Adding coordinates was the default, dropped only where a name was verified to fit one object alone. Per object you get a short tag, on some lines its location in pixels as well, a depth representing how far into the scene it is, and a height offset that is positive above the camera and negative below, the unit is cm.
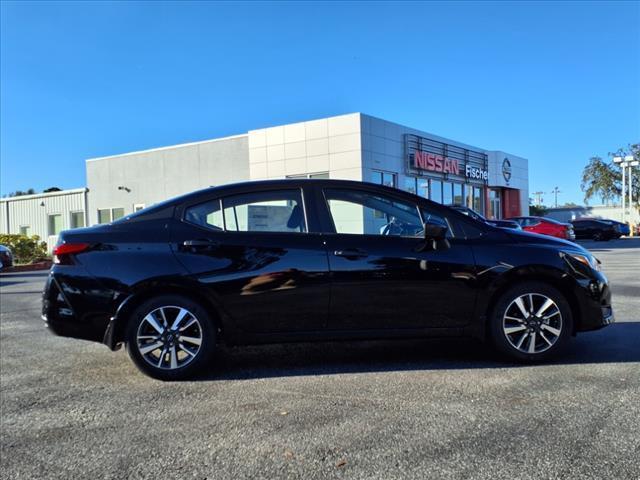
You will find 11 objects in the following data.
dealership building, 2212 +346
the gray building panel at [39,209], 3181 +230
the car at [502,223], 1538 +32
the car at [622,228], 3188 +8
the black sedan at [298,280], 424 -36
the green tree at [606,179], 5034 +520
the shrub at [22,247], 2117 -10
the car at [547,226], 2345 +23
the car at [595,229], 3142 +4
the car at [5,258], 1627 -40
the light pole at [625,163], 4016 +524
